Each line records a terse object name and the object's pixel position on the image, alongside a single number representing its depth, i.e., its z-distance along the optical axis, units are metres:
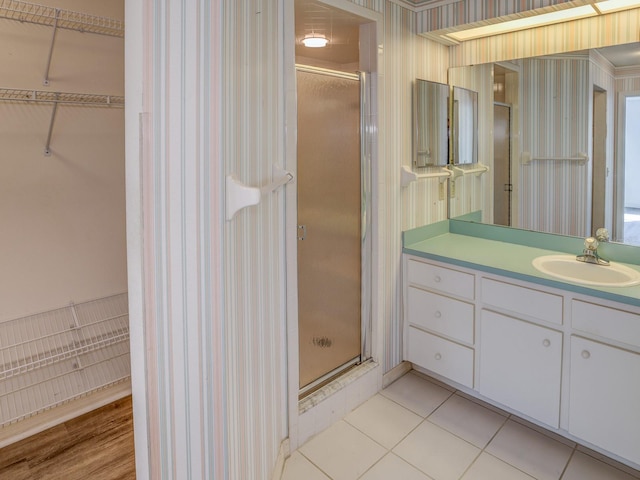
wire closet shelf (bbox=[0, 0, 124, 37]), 1.92
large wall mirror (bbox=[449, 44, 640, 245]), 2.11
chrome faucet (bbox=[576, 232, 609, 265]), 2.12
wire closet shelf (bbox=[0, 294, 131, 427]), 2.04
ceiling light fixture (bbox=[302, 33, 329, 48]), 2.49
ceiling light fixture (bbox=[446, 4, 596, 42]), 2.11
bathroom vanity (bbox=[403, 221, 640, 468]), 1.75
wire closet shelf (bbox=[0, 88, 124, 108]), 1.94
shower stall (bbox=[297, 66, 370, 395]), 2.16
